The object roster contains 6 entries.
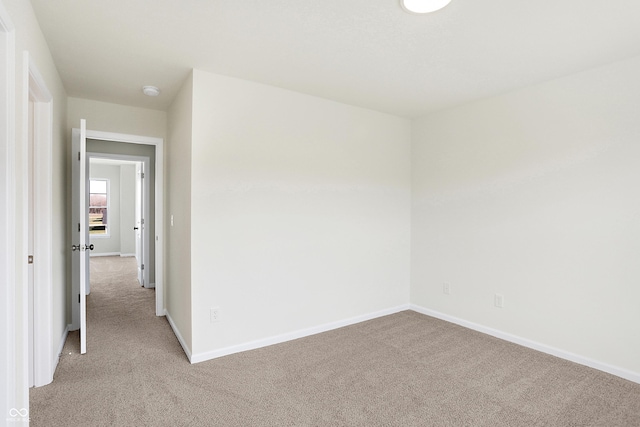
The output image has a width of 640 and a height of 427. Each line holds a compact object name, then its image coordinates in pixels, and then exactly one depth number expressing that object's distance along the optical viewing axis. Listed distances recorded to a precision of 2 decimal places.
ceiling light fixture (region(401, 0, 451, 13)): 1.85
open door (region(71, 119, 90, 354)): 3.54
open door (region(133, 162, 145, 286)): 5.69
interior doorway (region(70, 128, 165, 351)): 3.67
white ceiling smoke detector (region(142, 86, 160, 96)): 3.22
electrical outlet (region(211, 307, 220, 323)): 2.92
